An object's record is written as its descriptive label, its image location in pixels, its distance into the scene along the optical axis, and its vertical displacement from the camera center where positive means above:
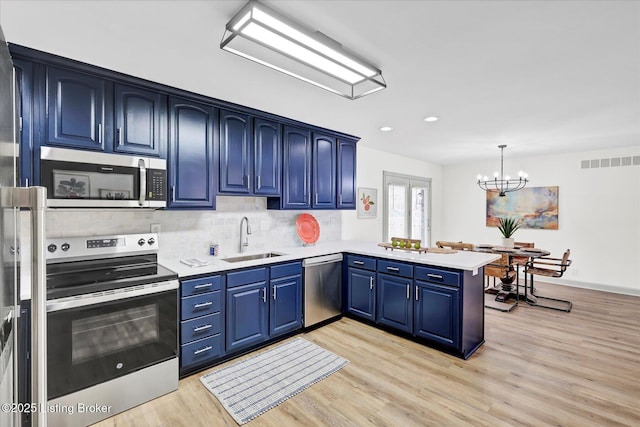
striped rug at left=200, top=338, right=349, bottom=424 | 2.23 -1.38
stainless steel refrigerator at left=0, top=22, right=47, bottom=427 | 0.61 -0.13
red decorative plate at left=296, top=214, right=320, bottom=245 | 4.04 -0.23
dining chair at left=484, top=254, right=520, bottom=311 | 4.50 -1.00
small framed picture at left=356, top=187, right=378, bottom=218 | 5.03 +0.14
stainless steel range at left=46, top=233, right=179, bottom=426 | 1.91 -0.82
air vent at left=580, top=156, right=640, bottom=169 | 5.00 +0.86
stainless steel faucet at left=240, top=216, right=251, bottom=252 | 3.47 -0.28
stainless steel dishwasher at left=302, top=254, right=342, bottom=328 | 3.44 -0.91
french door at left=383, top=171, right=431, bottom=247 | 5.62 +0.09
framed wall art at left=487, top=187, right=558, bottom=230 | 5.80 +0.11
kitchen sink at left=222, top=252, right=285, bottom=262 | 3.28 -0.52
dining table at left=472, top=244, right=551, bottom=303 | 4.48 -0.67
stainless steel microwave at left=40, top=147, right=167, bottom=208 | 2.08 +0.23
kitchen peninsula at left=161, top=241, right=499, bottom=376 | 2.59 -0.86
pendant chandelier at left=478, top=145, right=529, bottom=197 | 6.03 +0.59
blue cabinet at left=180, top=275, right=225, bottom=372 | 2.49 -0.93
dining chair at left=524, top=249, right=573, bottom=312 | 4.39 -0.91
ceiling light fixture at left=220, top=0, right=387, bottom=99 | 1.57 +0.97
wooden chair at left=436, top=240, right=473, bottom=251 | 4.55 -0.51
